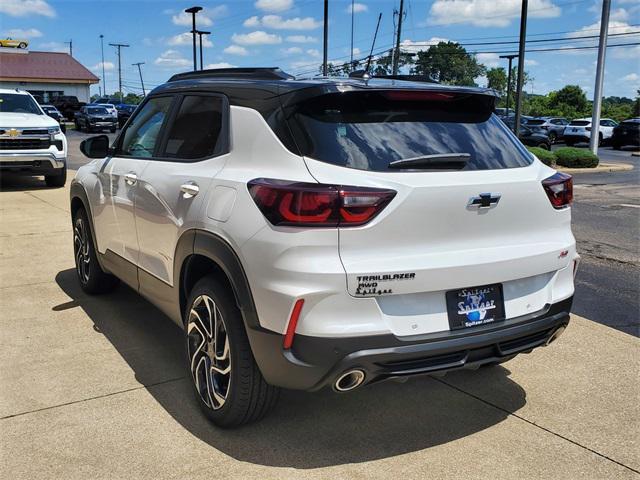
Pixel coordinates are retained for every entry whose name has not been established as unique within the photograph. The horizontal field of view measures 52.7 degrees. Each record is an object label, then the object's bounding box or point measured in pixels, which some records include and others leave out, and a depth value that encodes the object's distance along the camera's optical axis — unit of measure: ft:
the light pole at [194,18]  109.50
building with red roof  193.88
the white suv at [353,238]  9.04
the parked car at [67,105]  175.63
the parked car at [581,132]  122.31
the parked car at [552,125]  129.18
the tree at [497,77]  375.62
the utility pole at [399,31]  121.70
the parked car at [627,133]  112.37
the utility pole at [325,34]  92.32
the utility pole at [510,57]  152.05
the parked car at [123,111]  151.54
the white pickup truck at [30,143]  40.40
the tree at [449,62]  308.40
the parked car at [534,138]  107.34
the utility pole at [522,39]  62.75
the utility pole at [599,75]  68.90
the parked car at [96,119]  132.36
